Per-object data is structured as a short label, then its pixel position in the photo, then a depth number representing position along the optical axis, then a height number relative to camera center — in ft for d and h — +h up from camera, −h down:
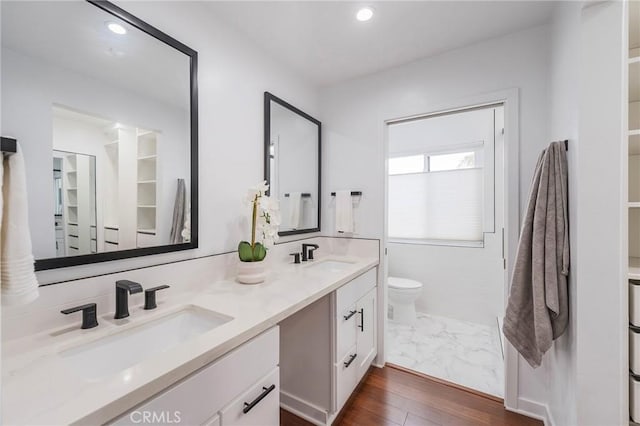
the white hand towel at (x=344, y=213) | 7.36 -0.03
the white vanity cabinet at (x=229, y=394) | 2.21 -1.80
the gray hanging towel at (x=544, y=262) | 4.03 -0.80
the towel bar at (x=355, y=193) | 7.39 +0.54
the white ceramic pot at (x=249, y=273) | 4.75 -1.11
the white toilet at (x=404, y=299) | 9.36 -3.15
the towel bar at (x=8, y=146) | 1.76 +0.44
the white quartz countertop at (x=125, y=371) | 1.82 -1.35
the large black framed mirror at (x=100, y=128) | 2.92 +1.10
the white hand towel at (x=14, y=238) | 1.80 -0.19
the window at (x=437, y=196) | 9.98 +0.66
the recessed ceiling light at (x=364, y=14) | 4.88 +3.78
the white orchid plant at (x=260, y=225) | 4.88 -0.25
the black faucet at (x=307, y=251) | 6.92 -1.05
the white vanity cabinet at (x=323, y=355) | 4.98 -2.89
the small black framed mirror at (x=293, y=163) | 6.23 +1.29
